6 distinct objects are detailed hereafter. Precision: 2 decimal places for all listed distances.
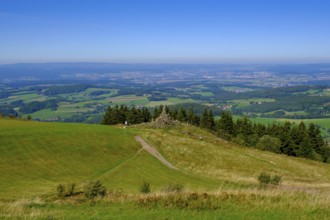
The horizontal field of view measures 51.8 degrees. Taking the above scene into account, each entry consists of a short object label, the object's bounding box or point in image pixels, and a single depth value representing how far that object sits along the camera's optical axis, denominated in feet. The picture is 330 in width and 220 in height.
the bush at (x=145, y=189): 76.43
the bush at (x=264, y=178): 93.43
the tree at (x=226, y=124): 325.21
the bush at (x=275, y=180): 90.89
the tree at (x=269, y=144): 257.14
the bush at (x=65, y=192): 73.04
